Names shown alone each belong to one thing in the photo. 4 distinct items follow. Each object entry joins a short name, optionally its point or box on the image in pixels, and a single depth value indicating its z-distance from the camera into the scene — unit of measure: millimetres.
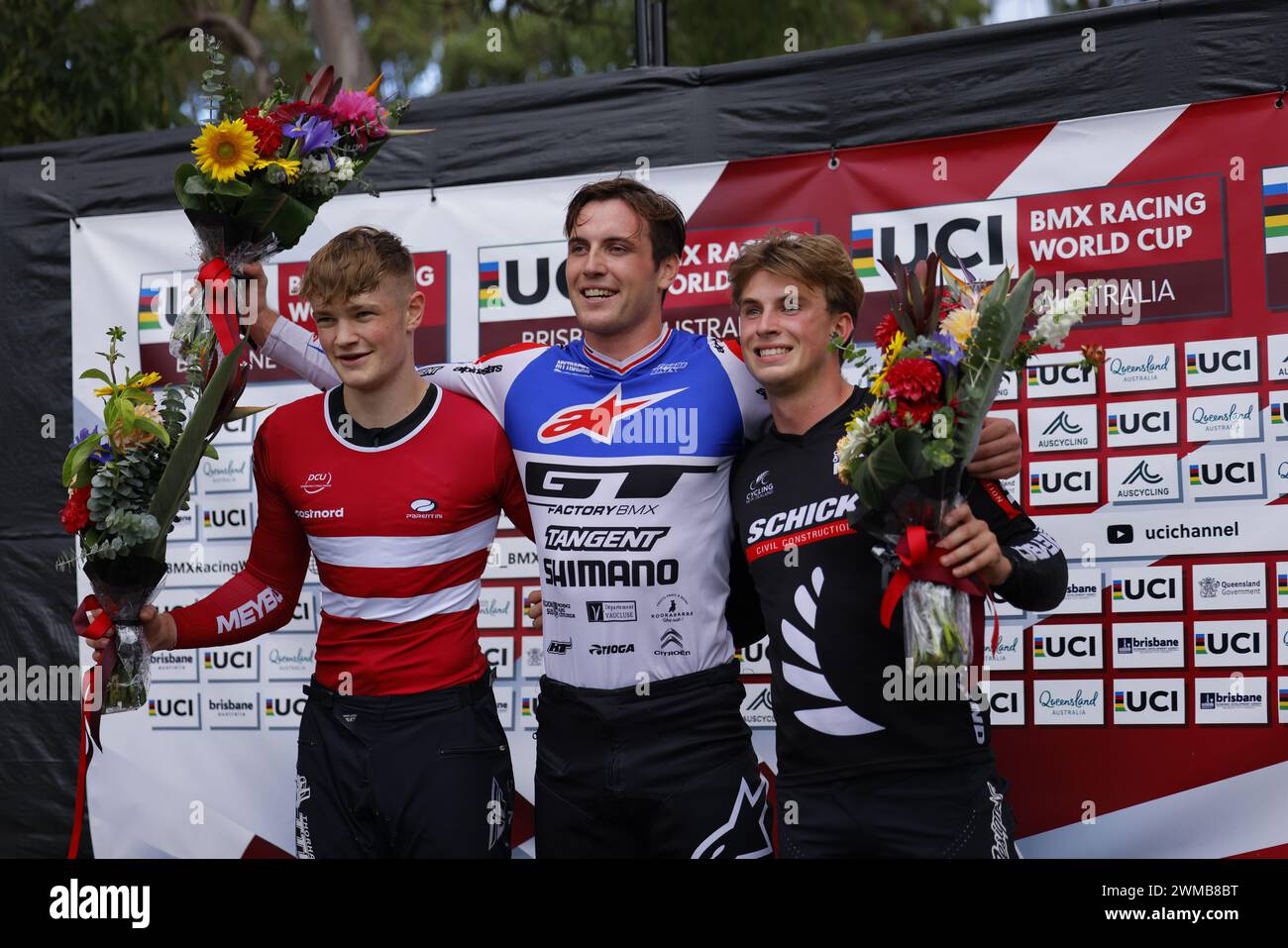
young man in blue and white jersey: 2676
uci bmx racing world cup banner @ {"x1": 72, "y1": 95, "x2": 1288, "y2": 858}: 3434
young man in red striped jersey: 2742
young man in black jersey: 2432
